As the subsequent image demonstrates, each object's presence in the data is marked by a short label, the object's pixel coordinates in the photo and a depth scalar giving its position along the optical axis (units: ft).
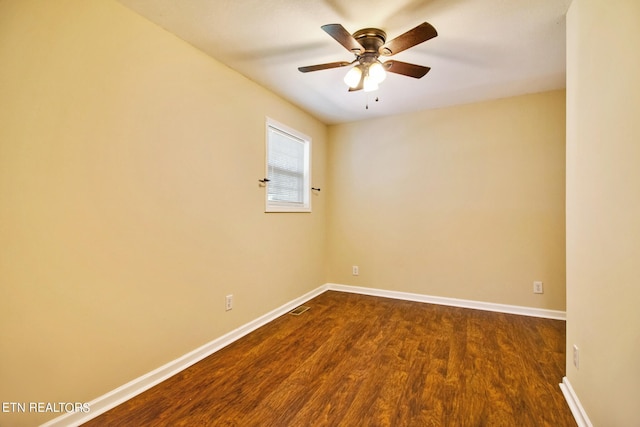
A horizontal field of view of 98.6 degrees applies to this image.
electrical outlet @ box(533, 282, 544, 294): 9.65
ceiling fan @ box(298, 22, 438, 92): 5.83
